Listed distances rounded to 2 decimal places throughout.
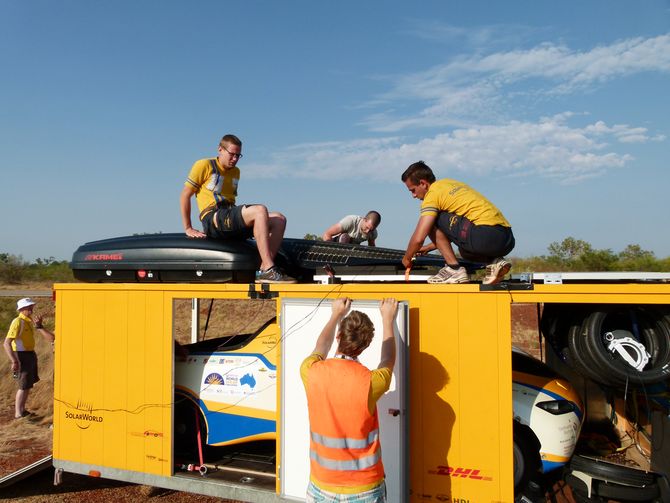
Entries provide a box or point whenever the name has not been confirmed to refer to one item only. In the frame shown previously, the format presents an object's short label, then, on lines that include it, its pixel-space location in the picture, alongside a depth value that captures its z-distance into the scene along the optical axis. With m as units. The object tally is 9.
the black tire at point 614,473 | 3.93
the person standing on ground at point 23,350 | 8.70
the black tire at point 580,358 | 3.89
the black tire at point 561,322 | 4.02
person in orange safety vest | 2.89
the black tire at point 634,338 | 3.77
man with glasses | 4.61
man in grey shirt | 6.11
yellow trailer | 3.70
